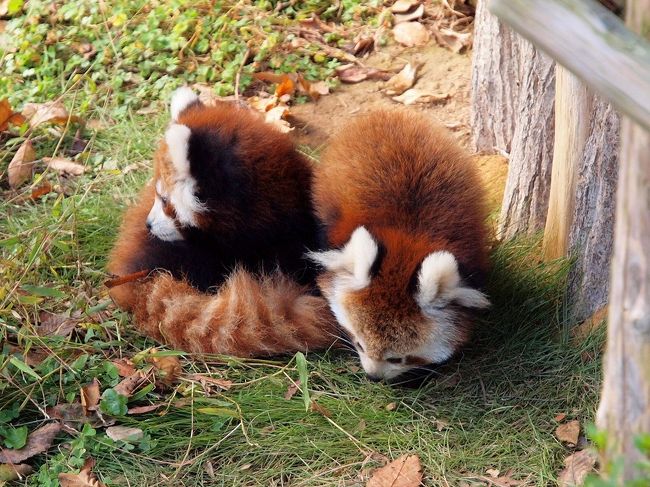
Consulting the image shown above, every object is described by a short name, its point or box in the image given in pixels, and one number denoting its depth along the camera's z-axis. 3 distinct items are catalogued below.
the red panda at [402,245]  3.17
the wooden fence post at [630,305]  1.65
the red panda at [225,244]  3.52
